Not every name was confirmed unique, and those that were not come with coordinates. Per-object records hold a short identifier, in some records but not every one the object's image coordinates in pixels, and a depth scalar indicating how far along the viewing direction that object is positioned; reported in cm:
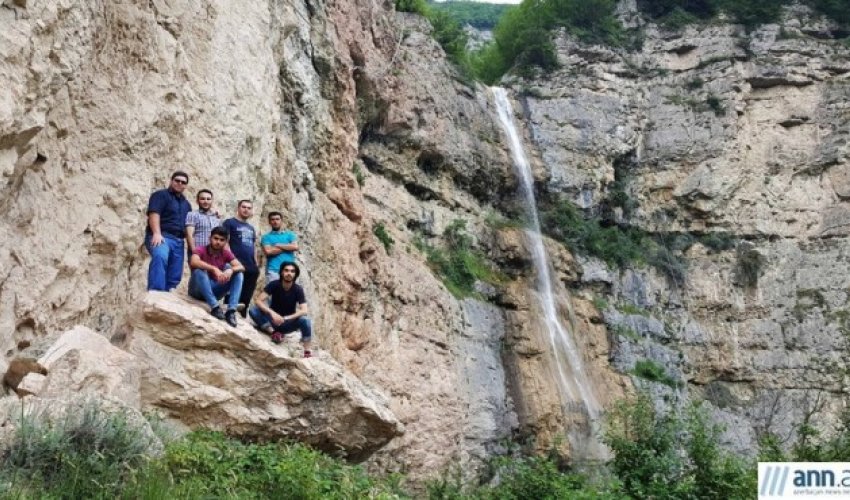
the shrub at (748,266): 2822
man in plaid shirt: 884
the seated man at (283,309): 946
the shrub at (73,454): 532
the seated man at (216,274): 859
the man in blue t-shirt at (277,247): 1082
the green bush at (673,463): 1030
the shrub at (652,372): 2503
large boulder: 791
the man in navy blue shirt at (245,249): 955
